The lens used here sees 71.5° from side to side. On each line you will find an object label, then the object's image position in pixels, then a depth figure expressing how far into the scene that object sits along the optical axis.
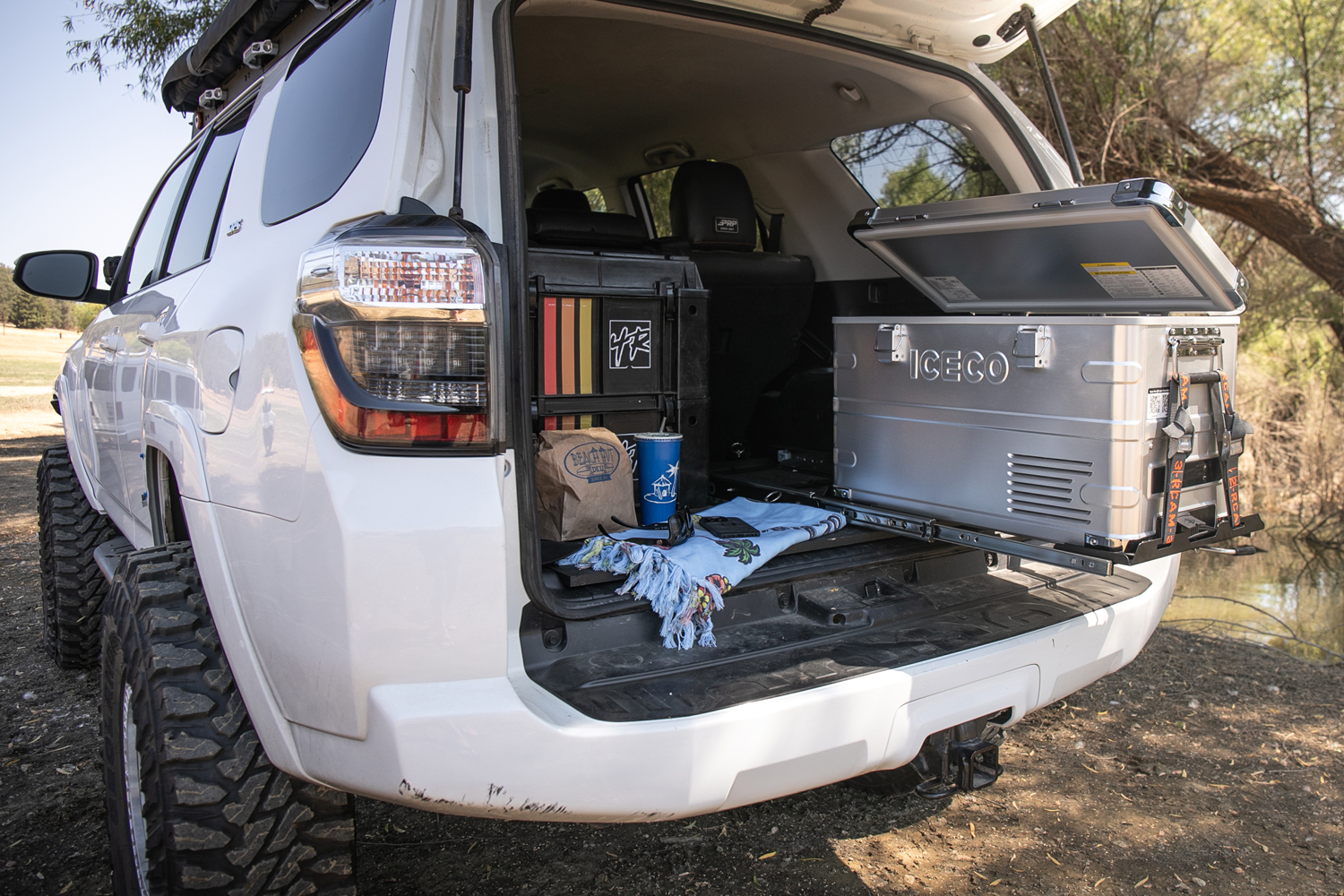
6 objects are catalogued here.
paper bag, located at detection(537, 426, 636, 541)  2.33
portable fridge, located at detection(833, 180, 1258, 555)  2.03
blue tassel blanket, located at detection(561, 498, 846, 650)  1.93
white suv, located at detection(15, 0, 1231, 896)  1.51
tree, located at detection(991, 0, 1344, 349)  6.68
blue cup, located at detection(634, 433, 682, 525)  2.52
